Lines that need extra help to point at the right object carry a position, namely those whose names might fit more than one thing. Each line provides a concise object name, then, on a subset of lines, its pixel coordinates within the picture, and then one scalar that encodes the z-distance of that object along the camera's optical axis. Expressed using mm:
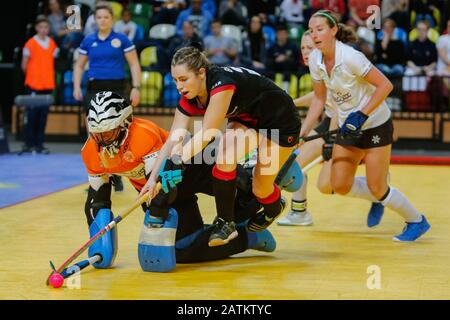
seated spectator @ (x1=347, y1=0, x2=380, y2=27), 13484
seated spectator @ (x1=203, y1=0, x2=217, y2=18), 14562
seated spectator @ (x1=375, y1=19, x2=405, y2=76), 13344
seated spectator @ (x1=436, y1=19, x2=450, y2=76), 13000
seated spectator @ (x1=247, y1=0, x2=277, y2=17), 15094
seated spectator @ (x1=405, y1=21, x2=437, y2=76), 13359
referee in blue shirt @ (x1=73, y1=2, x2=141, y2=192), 9055
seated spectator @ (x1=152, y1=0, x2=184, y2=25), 14602
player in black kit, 5277
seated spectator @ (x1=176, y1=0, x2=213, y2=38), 14086
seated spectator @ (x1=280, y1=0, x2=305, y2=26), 14602
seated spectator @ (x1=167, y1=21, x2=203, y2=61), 13555
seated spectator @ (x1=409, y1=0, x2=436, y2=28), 14378
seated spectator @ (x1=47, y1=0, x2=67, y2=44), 14602
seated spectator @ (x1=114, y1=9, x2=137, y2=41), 13864
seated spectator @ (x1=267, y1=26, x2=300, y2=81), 13461
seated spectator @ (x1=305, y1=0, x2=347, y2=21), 14016
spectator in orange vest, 12445
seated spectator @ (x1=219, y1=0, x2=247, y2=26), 14305
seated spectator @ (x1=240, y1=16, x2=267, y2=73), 13867
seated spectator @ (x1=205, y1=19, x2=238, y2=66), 13297
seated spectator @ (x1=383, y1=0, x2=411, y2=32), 13930
